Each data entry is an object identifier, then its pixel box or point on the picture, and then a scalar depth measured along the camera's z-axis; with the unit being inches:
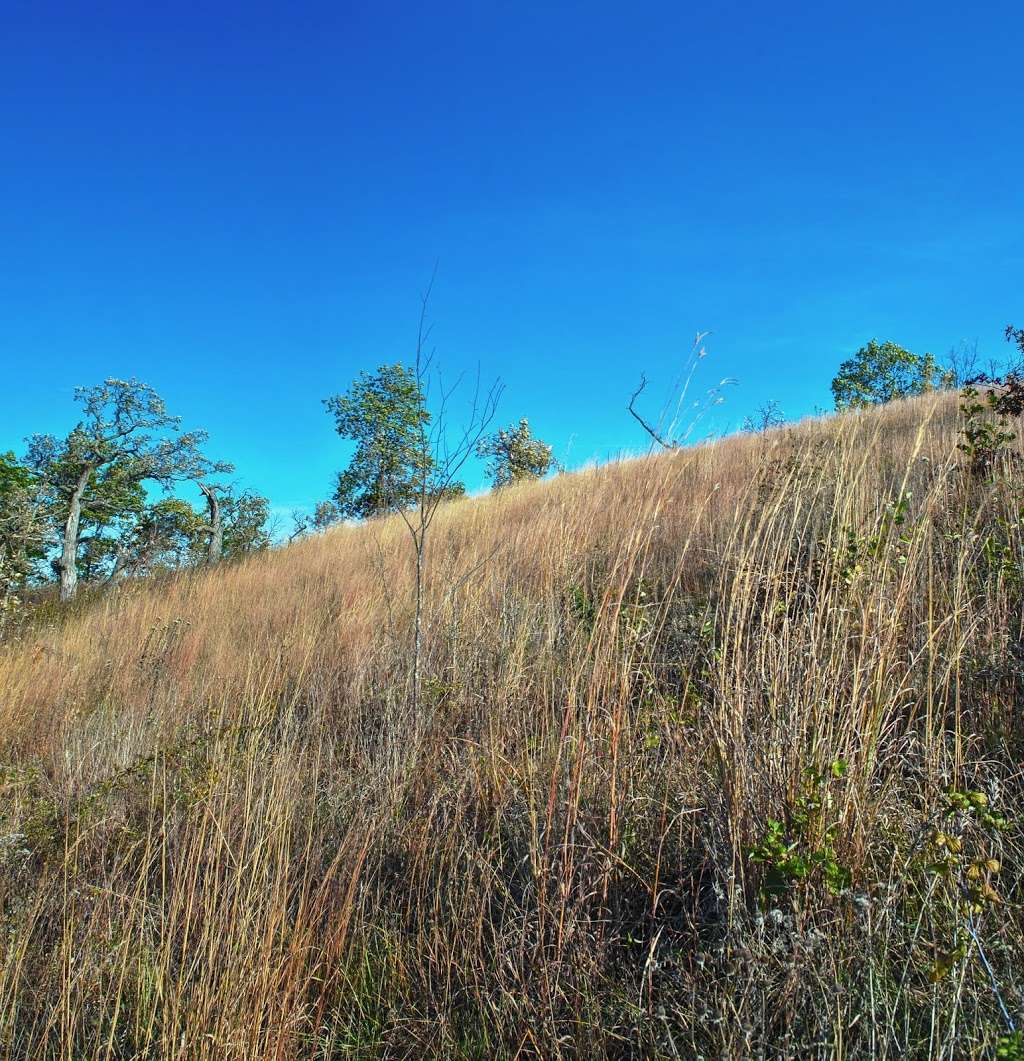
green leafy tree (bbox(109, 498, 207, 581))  339.6
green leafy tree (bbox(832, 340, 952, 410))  1063.6
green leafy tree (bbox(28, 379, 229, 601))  541.0
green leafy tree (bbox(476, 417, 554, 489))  845.8
